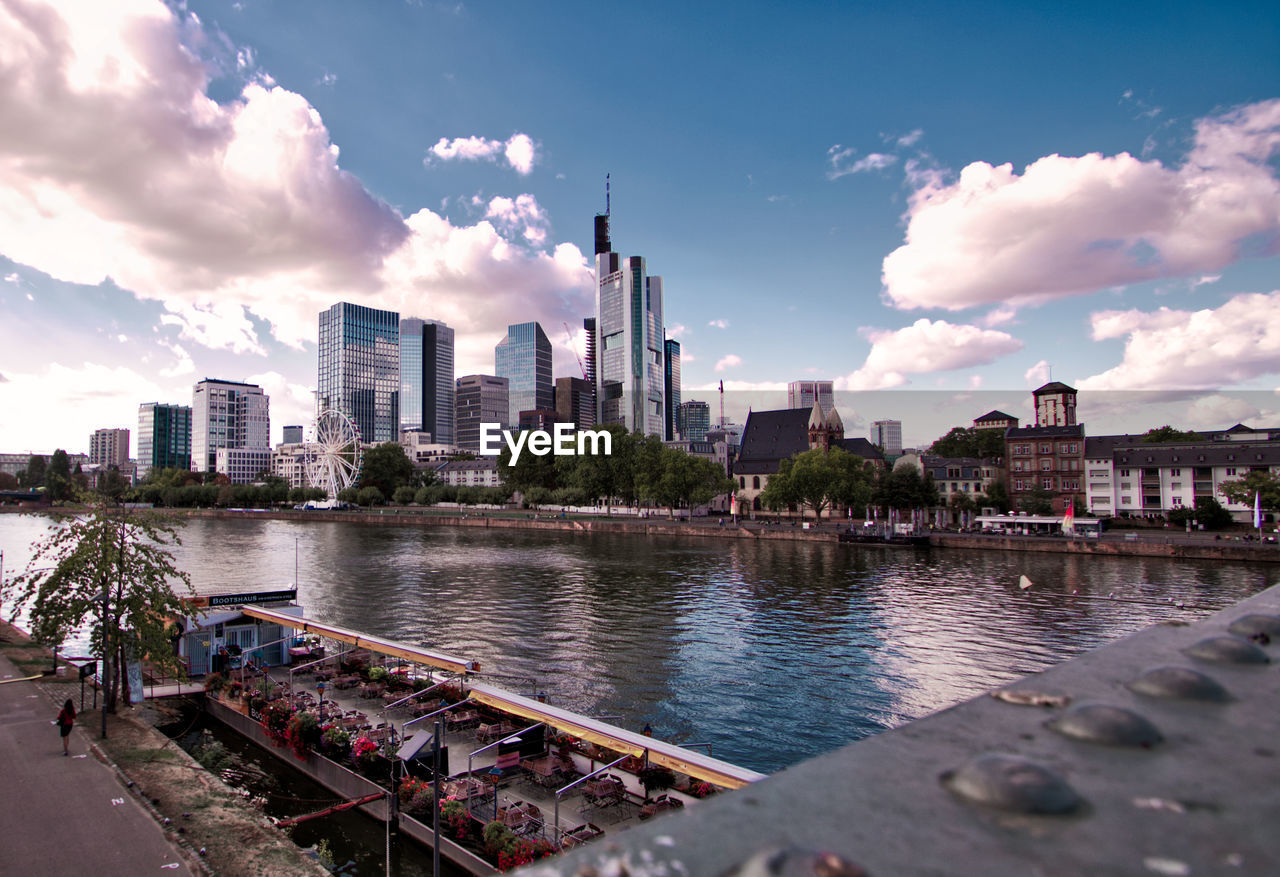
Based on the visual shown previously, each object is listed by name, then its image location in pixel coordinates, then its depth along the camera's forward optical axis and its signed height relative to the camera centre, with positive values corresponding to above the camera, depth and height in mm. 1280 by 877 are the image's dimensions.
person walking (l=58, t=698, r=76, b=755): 15469 -5018
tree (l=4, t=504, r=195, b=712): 18406 -2851
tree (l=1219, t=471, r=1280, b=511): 67675 -1891
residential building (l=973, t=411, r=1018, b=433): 156250 +11179
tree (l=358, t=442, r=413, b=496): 160625 +2340
